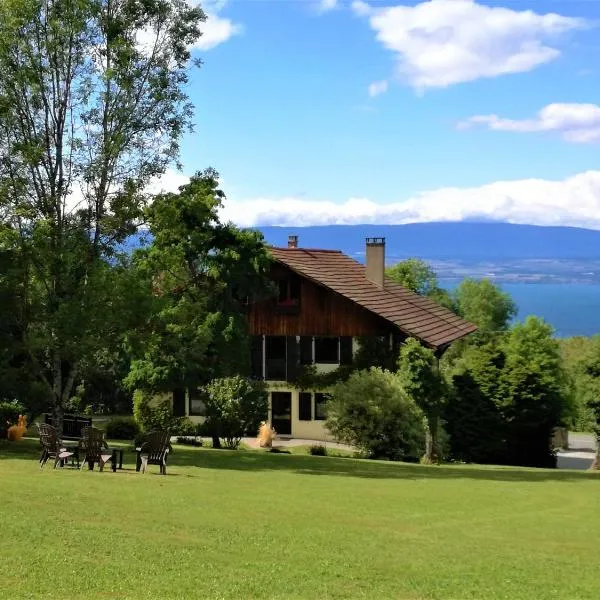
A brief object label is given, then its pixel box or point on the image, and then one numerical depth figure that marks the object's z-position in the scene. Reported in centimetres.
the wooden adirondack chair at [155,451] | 1852
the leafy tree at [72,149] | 2336
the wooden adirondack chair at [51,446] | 1882
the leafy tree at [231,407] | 3247
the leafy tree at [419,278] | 7438
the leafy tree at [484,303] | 10272
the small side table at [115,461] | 1839
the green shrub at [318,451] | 3200
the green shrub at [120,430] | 3522
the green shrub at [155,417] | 3859
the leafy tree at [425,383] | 3011
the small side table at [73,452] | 1902
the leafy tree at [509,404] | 3494
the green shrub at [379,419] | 3106
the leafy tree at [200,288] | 2948
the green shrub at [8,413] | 2709
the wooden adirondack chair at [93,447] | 1833
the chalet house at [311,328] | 4122
